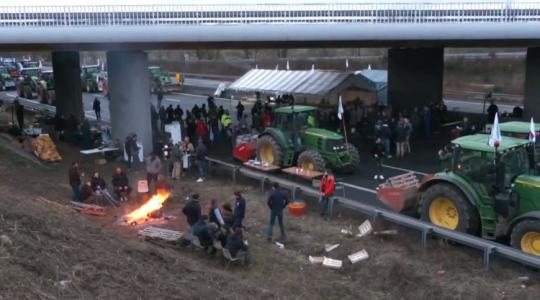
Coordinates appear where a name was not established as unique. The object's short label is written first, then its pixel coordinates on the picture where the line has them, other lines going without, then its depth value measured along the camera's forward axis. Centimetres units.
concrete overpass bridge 1834
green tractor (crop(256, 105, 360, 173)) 1798
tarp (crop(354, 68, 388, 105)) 3187
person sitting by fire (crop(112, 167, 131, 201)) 1585
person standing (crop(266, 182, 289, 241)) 1294
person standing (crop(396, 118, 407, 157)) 2144
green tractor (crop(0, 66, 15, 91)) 4875
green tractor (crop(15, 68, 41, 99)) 4228
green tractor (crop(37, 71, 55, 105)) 3725
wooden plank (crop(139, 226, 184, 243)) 1223
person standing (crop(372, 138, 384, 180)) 1891
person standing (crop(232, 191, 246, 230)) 1252
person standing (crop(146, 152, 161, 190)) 1691
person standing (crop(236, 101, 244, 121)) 2808
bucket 1477
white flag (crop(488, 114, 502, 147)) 1119
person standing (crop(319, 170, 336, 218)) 1427
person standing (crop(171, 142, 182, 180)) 1850
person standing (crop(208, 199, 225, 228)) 1208
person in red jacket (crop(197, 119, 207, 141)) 2244
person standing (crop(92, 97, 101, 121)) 3075
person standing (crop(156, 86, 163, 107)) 3172
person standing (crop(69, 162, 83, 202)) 1546
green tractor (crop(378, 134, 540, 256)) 1111
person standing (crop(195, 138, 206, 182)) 1827
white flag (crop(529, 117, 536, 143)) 1224
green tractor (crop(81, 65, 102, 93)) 4616
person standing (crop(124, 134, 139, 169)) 1923
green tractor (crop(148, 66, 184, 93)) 4600
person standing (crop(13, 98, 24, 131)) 2555
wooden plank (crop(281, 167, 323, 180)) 1649
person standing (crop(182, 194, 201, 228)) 1241
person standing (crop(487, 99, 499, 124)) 2662
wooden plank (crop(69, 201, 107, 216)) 1477
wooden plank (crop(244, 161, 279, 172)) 1775
